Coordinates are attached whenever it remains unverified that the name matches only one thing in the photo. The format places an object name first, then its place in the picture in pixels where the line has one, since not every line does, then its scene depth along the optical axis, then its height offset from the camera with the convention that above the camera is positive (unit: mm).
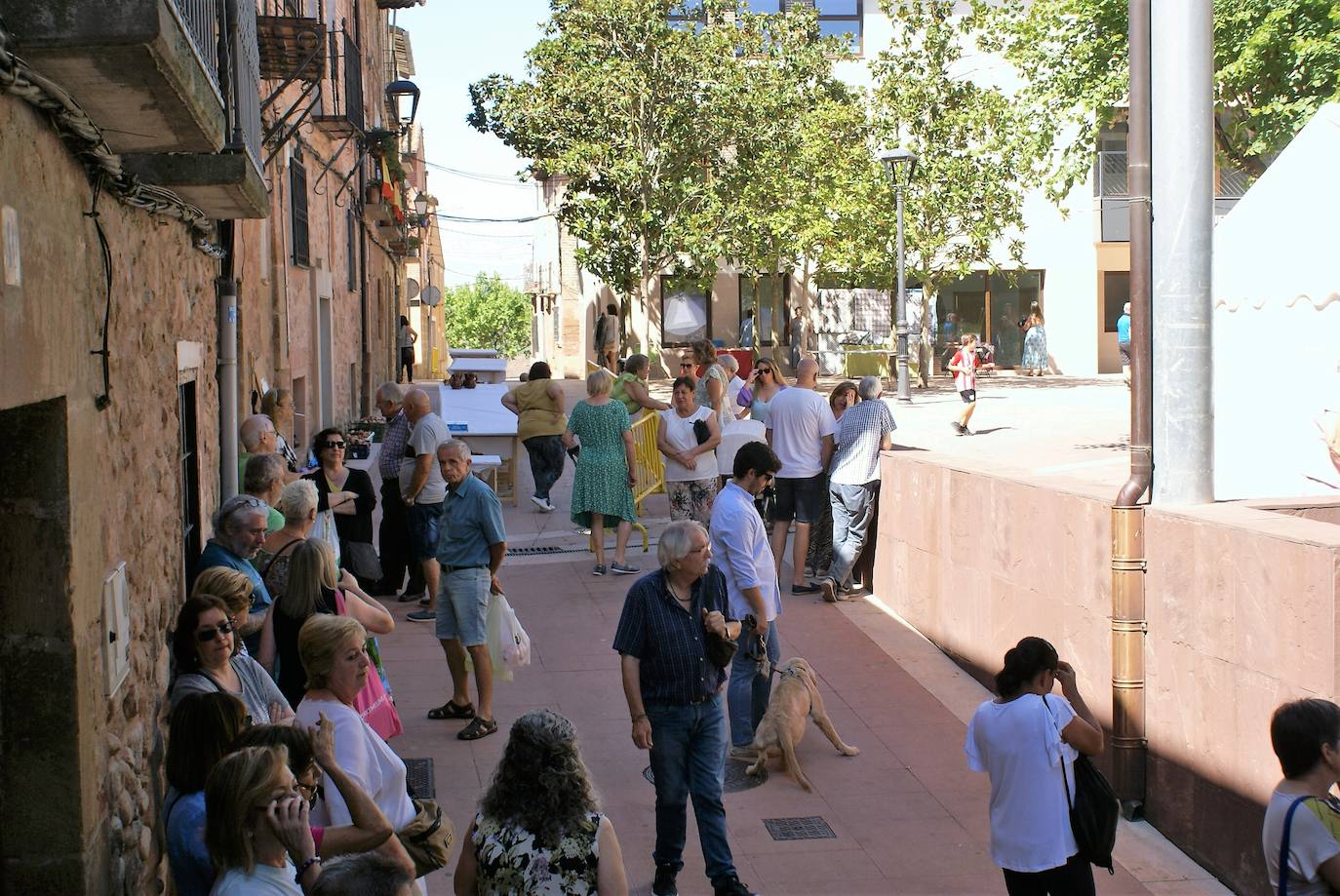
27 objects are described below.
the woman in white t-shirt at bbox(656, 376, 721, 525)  10898 -647
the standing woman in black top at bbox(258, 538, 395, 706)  5523 -888
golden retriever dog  7180 -1752
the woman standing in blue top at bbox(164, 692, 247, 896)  3846 -1061
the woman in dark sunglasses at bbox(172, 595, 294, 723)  4660 -894
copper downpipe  7012 -1278
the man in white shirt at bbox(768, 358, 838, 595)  10906 -644
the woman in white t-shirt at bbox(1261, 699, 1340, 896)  3914 -1220
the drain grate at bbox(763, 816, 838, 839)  6582 -2137
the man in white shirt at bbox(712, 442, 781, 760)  6973 -844
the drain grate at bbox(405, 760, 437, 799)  6832 -1983
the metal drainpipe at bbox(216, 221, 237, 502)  8594 -46
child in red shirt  20781 -89
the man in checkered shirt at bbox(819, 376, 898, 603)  10711 -790
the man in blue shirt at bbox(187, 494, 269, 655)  5852 -668
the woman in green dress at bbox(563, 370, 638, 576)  11500 -701
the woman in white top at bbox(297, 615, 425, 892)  4359 -1040
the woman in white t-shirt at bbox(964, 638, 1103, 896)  4852 -1368
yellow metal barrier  14688 -872
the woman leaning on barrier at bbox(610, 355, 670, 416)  13477 -122
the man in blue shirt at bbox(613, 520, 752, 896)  5641 -1256
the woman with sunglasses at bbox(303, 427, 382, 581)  8727 -771
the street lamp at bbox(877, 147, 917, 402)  24531 +3256
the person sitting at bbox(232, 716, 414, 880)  3857 -1250
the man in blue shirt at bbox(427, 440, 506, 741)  7660 -1064
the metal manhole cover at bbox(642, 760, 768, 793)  7188 -2078
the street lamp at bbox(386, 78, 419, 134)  16719 +3393
